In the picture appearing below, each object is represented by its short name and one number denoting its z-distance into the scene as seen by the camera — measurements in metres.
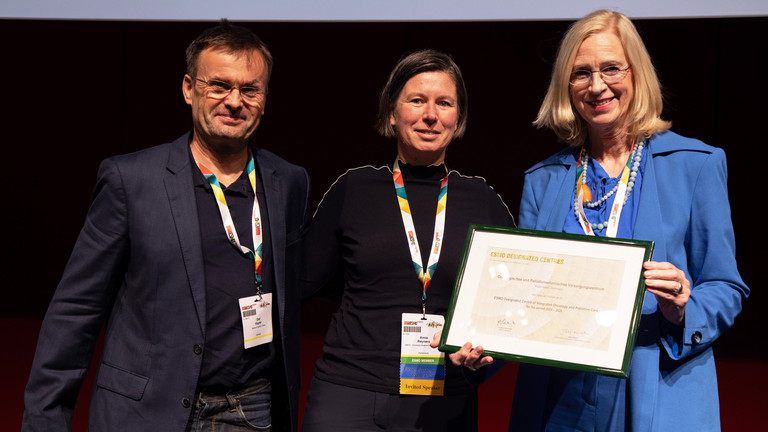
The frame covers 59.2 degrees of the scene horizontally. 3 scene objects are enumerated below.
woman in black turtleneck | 1.98
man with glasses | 1.81
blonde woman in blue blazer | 1.72
